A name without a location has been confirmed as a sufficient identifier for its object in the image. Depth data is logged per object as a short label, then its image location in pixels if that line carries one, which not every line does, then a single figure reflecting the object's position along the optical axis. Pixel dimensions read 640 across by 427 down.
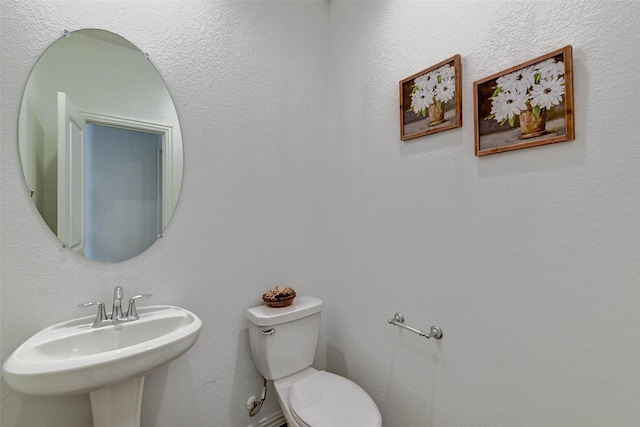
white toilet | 1.29
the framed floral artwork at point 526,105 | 0.99
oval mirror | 1.14
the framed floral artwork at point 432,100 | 1.28
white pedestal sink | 0.85
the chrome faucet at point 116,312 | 1.16
